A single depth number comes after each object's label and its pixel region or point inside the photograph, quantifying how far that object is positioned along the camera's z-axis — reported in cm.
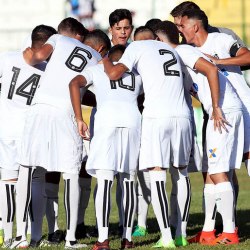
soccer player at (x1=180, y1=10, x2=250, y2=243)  2033
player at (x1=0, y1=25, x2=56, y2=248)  2039
